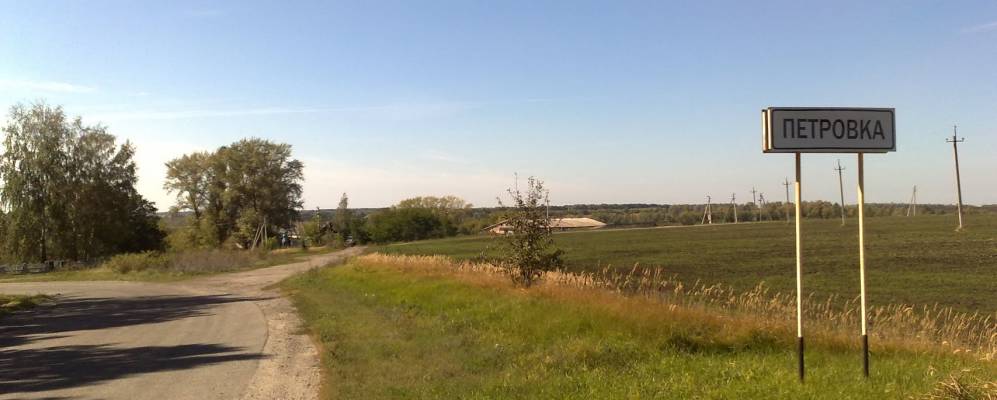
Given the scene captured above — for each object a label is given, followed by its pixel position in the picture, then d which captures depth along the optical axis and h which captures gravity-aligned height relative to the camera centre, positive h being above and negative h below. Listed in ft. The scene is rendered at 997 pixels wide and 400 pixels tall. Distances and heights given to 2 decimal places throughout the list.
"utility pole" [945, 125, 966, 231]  258.78 +26.40
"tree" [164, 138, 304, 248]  247.09 +14.72
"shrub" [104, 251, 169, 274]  149.28 -7.99
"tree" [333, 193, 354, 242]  338.54 +3.12
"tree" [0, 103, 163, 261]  171.83 +10.21
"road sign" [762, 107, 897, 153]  19.88 +2.70
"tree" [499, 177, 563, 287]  52.34 -1.33
